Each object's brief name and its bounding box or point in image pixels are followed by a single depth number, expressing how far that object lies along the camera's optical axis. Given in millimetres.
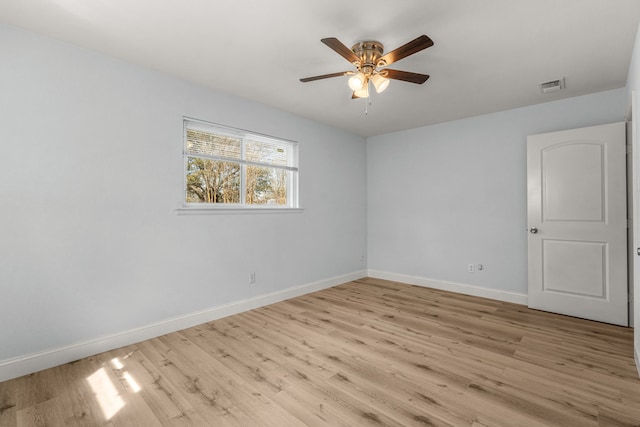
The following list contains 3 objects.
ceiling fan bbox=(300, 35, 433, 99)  2277
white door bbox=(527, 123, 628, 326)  3219
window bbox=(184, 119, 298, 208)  3326
